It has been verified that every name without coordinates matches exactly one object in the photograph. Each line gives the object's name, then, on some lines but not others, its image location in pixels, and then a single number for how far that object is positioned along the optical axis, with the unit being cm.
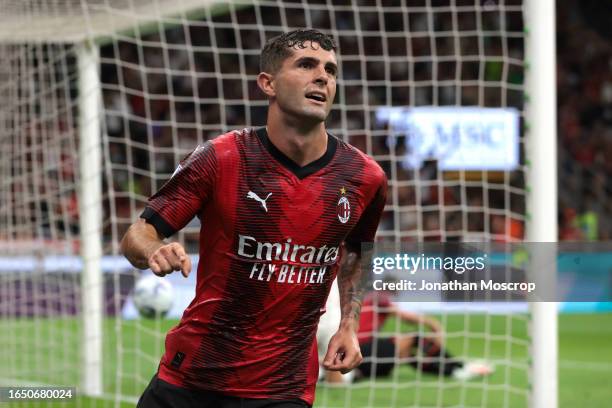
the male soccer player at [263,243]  699
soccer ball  1496
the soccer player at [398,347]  1673
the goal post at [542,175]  1148
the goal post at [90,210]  1602
